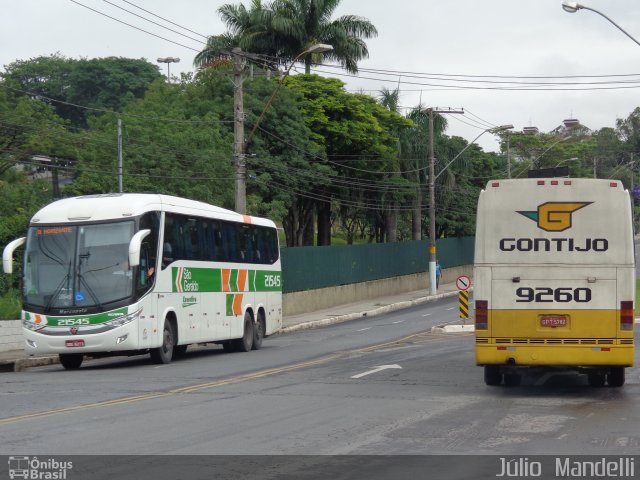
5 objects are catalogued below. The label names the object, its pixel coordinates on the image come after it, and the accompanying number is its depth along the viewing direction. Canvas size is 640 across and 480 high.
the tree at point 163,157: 42.31
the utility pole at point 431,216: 58.25
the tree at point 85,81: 90.00
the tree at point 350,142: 57.38
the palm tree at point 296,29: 62.03
